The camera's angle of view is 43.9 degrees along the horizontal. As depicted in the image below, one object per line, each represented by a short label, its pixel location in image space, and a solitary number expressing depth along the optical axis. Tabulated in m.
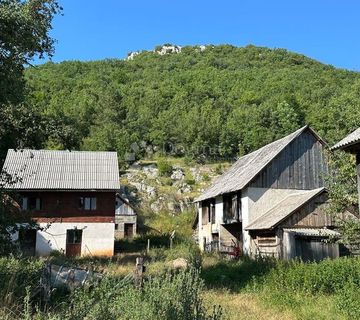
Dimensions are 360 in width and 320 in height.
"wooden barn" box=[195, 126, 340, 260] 25.47
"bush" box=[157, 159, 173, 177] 64.00
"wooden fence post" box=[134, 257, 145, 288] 9.87
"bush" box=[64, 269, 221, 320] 5.86
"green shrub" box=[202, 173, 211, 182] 62.85
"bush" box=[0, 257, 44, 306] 7.37
